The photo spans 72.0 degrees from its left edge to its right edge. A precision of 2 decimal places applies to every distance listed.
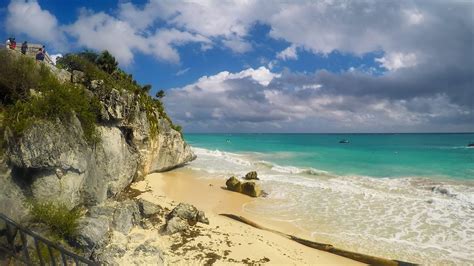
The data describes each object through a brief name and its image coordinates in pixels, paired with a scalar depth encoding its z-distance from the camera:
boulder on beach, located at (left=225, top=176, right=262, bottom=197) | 23.12
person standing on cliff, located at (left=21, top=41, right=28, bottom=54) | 19.88
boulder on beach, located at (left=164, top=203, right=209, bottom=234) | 14.06
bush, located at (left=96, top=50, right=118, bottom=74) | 23.86
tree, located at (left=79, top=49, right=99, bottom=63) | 23.66
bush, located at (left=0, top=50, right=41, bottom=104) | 12.38
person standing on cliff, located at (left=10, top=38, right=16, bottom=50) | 19.26
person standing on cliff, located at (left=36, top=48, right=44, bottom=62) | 17.55
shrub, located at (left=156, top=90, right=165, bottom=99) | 32.06
